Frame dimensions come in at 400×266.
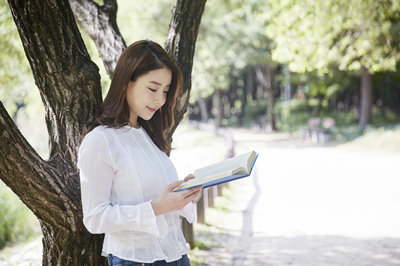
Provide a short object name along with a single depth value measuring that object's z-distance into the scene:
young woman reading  1.86
